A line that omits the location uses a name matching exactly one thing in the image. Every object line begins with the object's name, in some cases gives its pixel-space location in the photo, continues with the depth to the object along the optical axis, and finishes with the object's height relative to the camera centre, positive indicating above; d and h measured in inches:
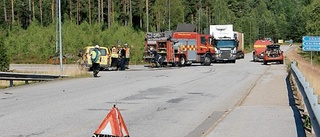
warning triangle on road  294.0 -39.7
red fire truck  1686.8 +18.7
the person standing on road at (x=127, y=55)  1558.8 -4.8
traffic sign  1240.8 +20.9
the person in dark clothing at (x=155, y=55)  1674.2 -3.9
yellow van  1434.5 -13.8
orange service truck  2158.0 +9.1
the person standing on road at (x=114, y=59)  1499.8 -14.3
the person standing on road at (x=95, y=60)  1132.8 -12.7
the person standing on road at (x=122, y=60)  1510.8 -17.2
